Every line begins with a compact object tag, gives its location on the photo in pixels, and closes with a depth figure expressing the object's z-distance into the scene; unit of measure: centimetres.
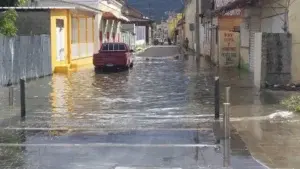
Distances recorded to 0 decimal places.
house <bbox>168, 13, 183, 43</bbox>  13895
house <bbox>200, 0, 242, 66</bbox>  3462
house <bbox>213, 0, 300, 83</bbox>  1948
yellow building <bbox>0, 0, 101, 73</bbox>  3083
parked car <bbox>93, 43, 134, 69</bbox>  3331
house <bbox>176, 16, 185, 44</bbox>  10320
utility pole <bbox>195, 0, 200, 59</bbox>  4806
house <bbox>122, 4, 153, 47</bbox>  7731
